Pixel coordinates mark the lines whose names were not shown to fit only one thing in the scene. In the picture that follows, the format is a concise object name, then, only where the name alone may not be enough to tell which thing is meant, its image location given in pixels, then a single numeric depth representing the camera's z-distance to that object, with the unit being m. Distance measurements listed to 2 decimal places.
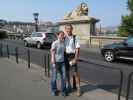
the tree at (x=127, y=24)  11.41
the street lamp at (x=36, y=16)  14.57
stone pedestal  12.15
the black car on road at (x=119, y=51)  6.02
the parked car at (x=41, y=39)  10.38
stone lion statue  12.99
